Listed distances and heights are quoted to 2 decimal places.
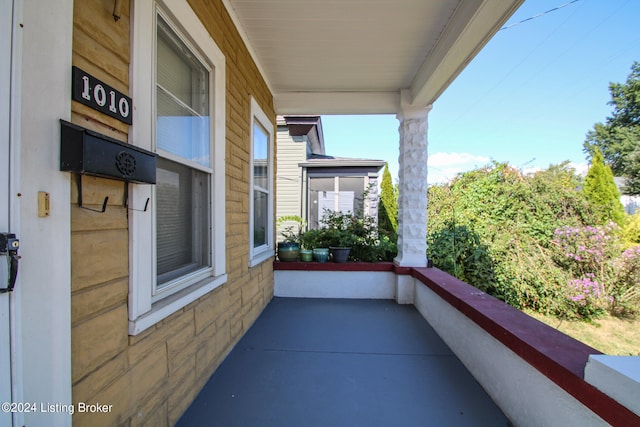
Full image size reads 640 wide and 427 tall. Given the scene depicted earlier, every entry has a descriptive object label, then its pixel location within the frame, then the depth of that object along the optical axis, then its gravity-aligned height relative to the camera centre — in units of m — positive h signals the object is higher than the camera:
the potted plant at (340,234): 3.87 -0.33
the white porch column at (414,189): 3.61 +0.31
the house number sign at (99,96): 0.91 +0.41
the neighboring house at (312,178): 7.39 +0.90
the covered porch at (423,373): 1.23 -1.15
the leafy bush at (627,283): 3.73 -0.93
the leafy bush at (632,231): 6.72 -0.39
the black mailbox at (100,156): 0.85 +0.18
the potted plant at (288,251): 3.91 -0.55
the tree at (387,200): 8.18 +0.37
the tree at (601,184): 7.71 +0.86
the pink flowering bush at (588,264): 3.70 -0.71
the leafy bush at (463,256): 4.22 -0.66
